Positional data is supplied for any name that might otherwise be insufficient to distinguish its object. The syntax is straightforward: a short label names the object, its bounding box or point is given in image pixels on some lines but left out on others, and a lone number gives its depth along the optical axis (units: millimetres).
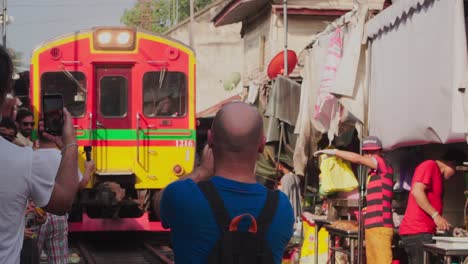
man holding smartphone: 3549
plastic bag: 10867
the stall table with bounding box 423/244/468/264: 7441
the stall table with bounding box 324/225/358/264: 9844
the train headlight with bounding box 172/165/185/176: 14516
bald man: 3500
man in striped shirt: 9125
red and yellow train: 14422
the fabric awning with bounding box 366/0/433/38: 8062
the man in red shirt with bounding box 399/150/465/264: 8305
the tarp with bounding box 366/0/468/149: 7000
